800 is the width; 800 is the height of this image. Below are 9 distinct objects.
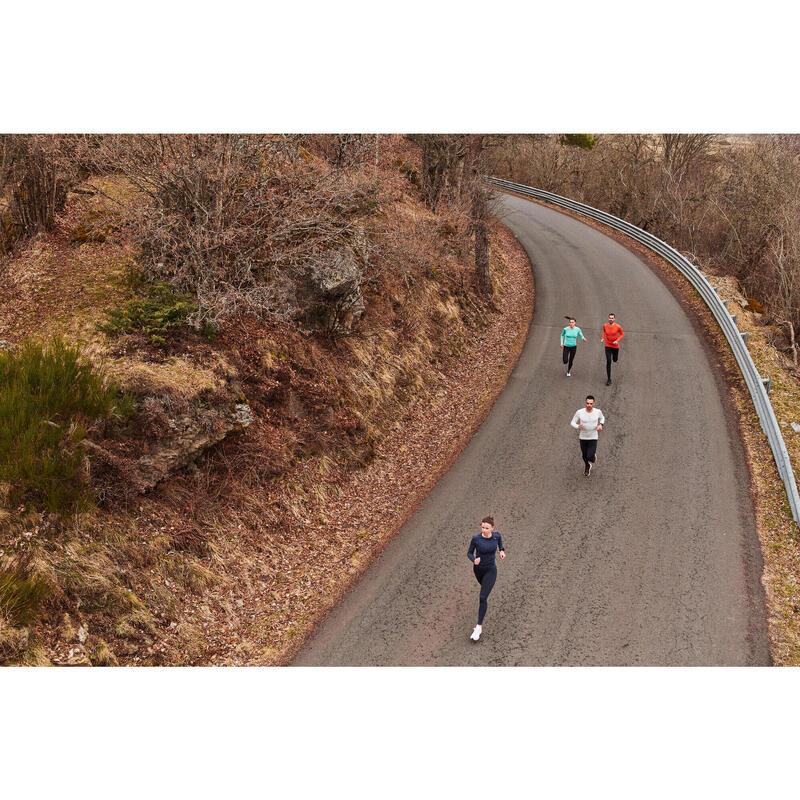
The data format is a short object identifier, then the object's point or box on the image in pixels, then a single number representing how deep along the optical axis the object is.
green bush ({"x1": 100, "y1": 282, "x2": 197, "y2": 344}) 10.14
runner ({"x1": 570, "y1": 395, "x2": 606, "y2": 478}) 10.27
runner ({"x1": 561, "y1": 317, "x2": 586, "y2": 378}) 13.71
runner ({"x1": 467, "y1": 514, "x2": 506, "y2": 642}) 7.71
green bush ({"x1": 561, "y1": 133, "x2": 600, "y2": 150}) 33.94
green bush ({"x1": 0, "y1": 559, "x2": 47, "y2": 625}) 6.72
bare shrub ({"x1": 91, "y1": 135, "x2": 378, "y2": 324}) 11.16
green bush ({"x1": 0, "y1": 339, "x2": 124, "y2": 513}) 7.64
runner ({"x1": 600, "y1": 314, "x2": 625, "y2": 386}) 13.25
